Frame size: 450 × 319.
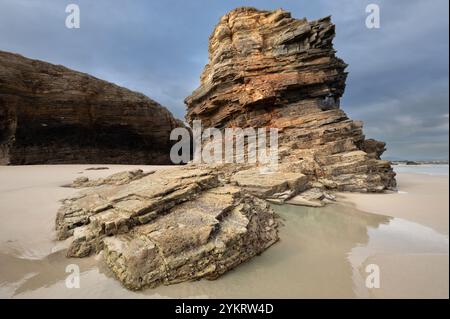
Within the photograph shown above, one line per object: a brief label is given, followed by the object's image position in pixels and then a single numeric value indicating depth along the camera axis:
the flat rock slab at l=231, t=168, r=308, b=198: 8.45
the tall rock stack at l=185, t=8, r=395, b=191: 10.95
